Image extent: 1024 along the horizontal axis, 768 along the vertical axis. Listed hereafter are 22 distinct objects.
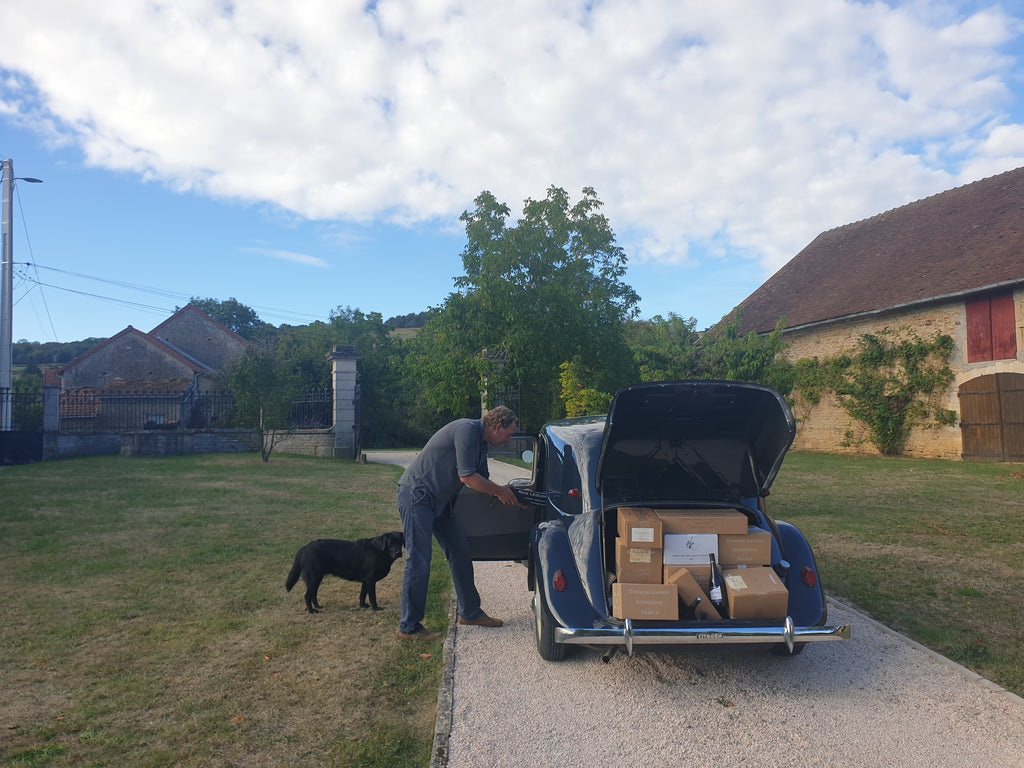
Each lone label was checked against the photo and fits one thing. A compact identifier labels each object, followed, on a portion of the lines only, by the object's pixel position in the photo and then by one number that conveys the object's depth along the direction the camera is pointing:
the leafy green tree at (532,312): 19.27
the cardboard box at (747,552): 4.30
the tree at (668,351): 22.67
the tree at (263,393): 19.69
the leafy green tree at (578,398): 15.79
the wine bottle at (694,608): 4.06
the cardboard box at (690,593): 4.05
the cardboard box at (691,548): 4.30
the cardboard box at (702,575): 4.29
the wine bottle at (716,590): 4.11
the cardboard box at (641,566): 4.17
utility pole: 22.62
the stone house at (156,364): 22.48
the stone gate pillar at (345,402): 21.77
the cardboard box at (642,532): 4.18
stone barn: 17.64
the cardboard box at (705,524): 4.33
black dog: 5.39
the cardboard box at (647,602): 3.90
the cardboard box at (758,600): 3.95
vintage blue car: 3.85
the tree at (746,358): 22.42
